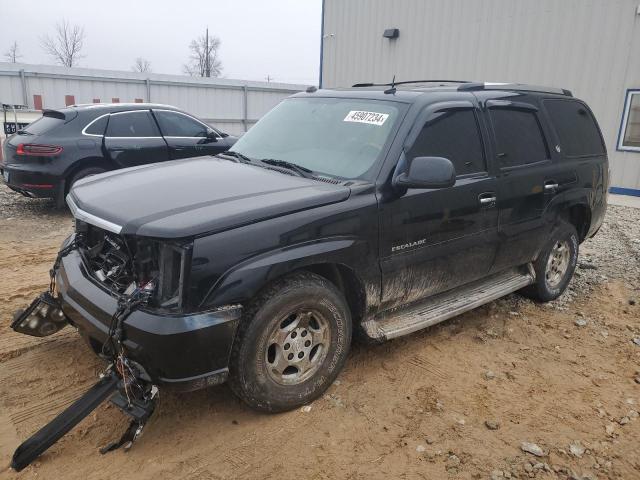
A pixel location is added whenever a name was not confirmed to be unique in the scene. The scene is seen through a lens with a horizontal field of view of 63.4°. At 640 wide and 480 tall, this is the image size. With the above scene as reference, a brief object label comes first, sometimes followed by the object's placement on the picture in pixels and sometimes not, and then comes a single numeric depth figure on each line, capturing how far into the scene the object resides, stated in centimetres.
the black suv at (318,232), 263
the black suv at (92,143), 767
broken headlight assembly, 350
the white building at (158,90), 1466
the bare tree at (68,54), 4888
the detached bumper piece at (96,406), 257
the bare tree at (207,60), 5844
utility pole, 5806
